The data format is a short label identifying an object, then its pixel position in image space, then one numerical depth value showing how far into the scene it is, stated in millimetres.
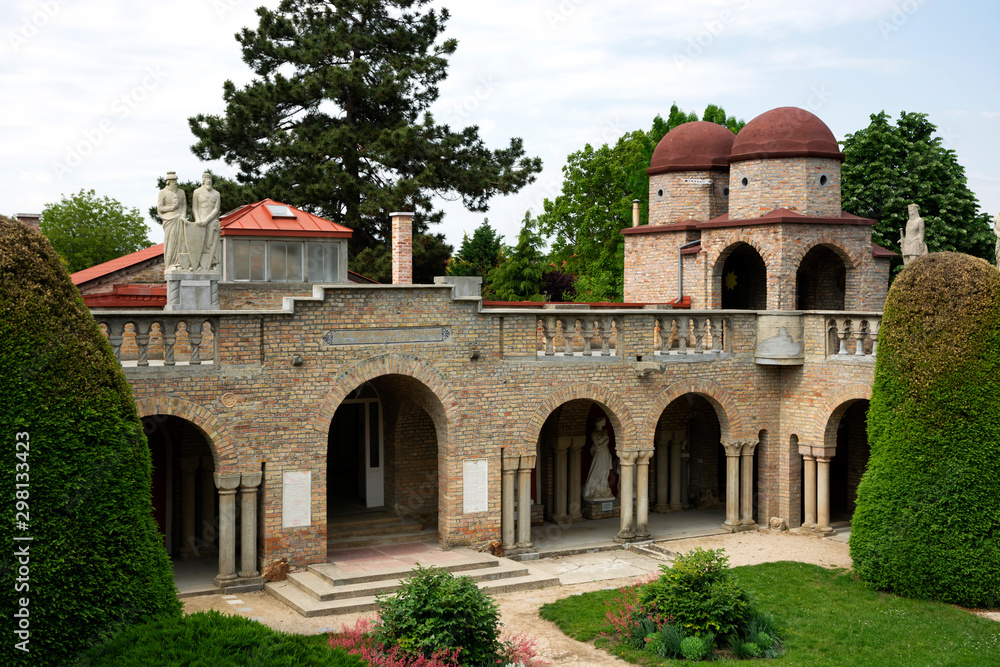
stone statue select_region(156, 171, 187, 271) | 18312
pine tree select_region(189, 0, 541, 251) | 36625
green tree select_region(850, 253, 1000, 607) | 16578
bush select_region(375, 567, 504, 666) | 12742
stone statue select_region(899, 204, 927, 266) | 21484
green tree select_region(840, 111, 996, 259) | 36031
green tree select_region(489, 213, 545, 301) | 42281
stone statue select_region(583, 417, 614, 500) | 24469
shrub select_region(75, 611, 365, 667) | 10438
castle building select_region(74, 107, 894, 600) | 17984
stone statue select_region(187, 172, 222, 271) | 18250
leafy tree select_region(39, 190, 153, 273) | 50781
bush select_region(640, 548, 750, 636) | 14352
